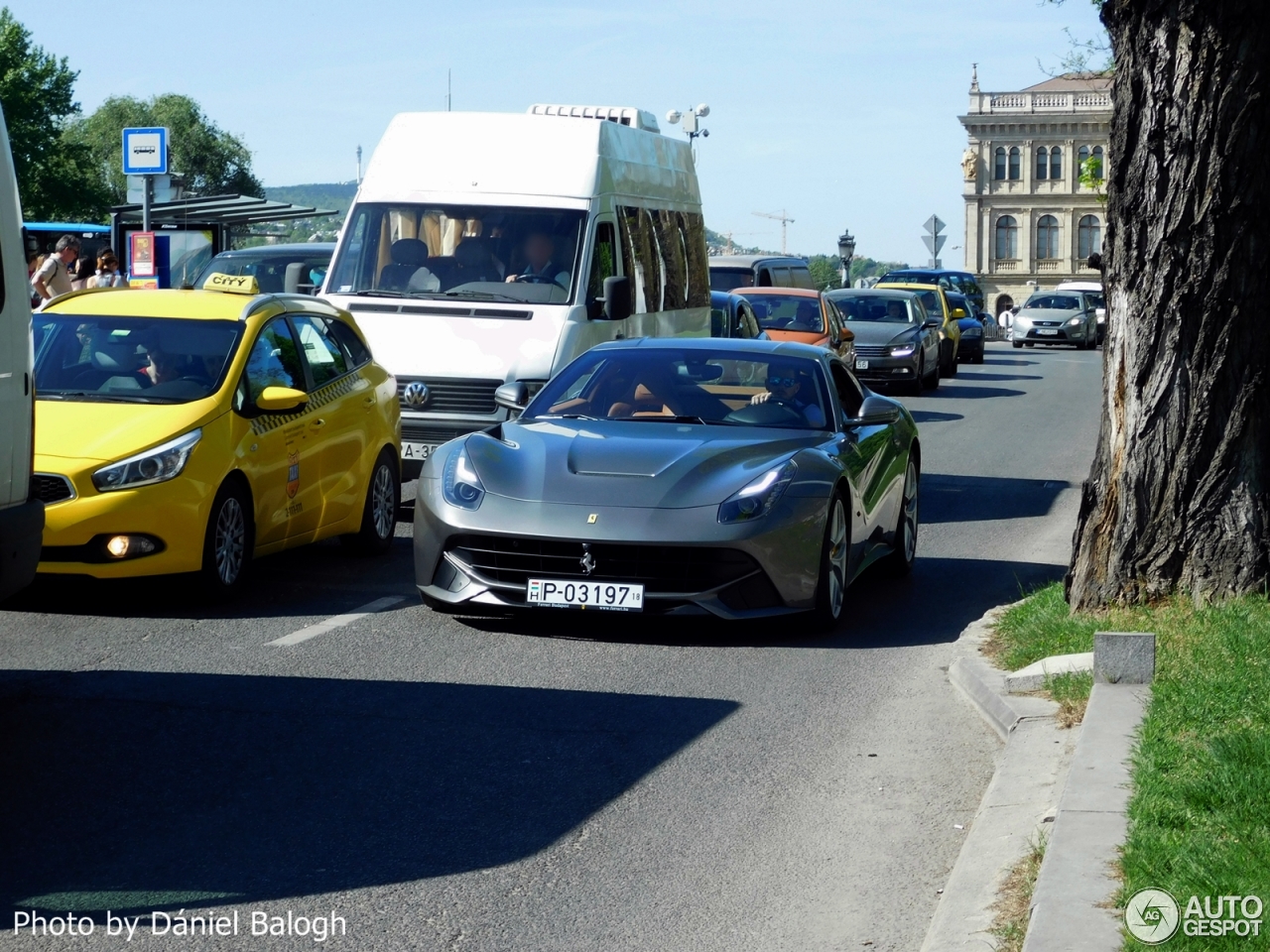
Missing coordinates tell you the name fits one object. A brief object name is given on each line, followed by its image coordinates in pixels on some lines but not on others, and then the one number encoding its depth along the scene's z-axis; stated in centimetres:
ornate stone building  14162
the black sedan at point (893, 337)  2952
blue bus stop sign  2117
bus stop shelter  2756
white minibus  1304
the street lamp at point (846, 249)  5956
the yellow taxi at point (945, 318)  3561
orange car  2477
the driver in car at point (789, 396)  966
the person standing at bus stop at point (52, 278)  1866
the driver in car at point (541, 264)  1366
